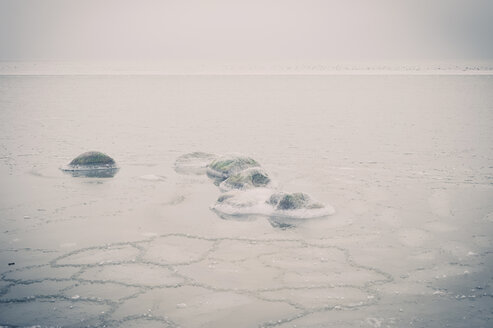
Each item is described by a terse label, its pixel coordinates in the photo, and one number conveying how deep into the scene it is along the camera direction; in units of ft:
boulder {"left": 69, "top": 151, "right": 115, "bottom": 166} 36.96
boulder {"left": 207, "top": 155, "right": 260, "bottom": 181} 34.27
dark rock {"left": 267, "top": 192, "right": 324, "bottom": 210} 26.11
